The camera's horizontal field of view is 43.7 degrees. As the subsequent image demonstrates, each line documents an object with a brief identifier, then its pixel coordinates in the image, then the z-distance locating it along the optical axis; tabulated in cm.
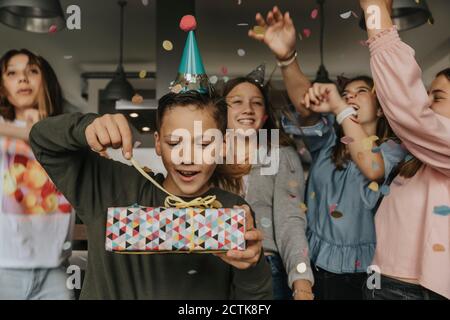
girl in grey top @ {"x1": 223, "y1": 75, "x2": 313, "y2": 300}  159
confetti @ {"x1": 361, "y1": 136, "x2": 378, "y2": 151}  162
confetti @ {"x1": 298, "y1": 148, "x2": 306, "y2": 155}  173
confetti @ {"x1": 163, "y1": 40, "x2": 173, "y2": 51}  176
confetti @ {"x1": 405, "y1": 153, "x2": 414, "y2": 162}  162
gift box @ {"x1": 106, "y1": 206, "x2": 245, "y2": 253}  134
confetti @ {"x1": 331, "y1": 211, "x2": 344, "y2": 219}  165
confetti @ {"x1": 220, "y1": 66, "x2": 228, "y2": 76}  175
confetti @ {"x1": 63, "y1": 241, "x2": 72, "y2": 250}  166
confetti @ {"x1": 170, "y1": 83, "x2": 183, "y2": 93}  152
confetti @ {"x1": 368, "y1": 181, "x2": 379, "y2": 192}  162
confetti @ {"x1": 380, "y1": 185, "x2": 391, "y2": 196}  161
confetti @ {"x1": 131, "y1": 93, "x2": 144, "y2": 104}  172
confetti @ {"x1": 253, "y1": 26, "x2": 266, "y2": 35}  167
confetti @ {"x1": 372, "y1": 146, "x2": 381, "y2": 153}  163
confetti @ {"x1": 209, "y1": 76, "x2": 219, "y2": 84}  171
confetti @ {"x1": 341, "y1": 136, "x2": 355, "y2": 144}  162
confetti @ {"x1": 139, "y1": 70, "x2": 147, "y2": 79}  183
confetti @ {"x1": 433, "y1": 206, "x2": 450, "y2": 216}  152
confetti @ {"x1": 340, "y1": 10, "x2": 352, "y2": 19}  178
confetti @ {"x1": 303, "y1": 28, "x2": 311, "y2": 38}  182
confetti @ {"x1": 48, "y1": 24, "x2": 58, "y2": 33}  177
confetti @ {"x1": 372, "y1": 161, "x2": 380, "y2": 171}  161
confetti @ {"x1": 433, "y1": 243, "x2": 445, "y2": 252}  150
